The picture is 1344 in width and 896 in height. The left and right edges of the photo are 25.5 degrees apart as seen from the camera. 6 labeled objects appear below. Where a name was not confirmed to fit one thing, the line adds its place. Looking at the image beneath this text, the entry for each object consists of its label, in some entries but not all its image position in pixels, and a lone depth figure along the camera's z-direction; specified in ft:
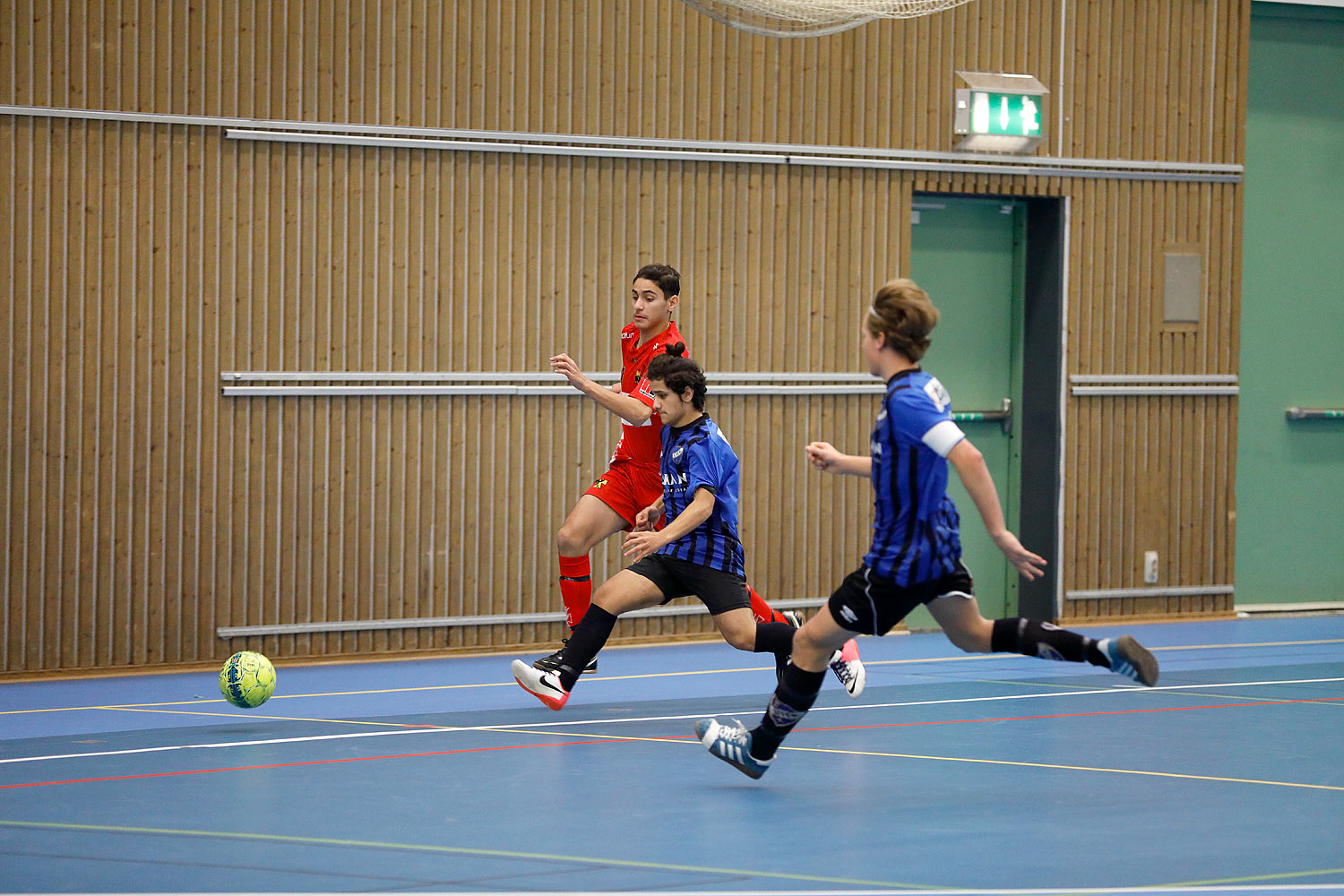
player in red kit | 49.89
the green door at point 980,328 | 76.02
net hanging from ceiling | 59.23
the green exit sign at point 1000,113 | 72.80
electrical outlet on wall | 77.33
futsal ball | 47.18
